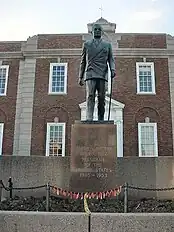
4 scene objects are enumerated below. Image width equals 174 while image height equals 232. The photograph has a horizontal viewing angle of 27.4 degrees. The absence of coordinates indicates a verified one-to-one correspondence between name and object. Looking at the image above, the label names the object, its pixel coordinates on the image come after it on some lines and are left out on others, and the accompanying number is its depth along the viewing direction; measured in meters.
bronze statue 9.08
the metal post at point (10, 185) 8.75
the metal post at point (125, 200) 7.37
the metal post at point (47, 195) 7.54
